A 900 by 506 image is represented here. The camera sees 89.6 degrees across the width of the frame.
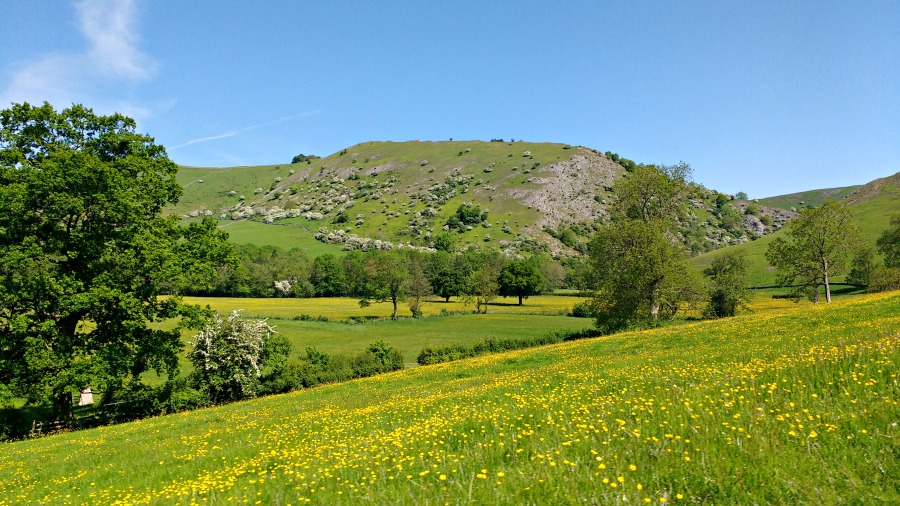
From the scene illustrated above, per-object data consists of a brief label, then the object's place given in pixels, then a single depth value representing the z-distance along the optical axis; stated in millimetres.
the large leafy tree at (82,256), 26047
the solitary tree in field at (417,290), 109000
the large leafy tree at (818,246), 55438
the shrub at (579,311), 103875
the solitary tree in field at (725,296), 63094
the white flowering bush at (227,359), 36344
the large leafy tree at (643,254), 51156
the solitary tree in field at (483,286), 116062
